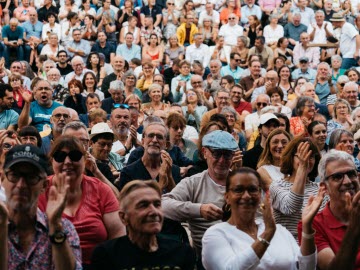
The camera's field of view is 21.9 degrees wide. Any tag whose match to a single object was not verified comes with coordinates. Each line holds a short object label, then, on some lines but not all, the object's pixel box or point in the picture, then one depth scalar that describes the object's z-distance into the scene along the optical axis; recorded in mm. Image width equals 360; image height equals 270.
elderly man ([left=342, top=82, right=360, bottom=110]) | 14016
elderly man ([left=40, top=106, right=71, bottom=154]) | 9930
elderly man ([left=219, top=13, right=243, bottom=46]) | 20312
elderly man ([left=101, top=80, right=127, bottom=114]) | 13426
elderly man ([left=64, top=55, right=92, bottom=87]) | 16047
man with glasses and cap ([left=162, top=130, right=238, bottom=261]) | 6910
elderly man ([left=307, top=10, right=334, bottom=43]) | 20453
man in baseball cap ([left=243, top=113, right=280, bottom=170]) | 10167
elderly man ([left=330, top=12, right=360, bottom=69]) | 19469
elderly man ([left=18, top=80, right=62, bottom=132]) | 11781
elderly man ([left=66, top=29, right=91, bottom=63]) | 19016
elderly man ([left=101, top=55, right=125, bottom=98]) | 15953
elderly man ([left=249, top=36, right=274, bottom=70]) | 18797
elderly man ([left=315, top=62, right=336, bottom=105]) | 16328
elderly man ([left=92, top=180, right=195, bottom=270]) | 5375
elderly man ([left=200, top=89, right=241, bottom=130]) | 12853
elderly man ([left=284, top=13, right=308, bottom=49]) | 21138
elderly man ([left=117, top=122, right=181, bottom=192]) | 7898
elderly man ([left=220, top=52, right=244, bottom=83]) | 17714
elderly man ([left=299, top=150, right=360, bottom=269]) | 5945
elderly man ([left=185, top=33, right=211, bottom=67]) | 19047
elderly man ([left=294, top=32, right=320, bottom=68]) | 19625
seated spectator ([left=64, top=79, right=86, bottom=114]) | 13539
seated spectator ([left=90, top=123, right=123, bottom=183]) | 9016
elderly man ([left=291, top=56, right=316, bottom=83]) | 17734
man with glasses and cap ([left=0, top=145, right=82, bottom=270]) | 5168
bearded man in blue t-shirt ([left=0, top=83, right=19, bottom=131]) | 11578
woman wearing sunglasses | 6125
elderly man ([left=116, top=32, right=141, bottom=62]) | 19266
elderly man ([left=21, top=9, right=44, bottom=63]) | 19375
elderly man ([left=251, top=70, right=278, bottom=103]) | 15367
